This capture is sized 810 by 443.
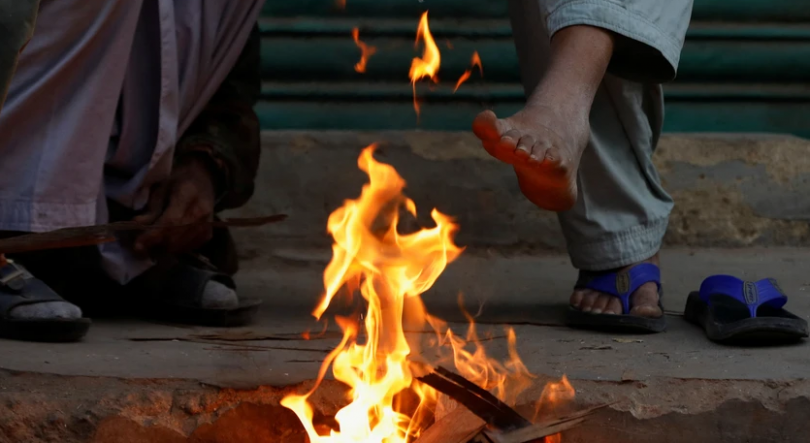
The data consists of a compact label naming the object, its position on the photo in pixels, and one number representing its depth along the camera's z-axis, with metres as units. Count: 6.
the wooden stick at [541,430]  3.65
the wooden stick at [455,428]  3.64
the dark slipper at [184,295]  4.17
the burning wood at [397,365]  3.69
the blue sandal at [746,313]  3.97
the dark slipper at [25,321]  3.96
